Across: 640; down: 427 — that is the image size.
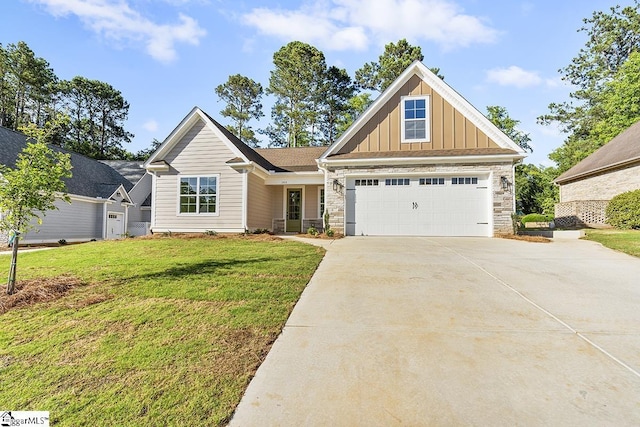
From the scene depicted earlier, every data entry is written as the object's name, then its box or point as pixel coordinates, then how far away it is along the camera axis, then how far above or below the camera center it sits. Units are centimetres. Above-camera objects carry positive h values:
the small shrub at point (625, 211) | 1325 +60
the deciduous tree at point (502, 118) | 2848 +975
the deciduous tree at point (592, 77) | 2861 +1483
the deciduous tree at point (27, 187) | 482 +49
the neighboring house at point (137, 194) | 2298 +190
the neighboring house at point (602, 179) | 1545 +252
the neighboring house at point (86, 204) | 1566 +87
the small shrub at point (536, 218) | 2233 +35
